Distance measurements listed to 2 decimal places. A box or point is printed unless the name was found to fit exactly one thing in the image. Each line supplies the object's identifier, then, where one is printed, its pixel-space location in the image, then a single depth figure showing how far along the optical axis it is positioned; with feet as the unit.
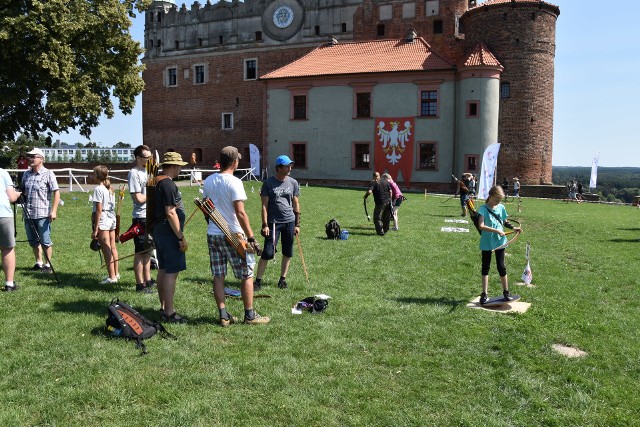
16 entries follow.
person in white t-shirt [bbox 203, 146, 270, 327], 20.76
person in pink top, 52.65
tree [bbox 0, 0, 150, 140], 82.02
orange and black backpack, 19.49
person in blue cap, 27.96
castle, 119.14
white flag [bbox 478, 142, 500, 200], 61.46
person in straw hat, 21.01
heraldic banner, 122.93
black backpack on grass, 46.21
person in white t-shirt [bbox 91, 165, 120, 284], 27.02
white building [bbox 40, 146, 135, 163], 320.37
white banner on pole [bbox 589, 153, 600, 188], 131.43
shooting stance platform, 25.08
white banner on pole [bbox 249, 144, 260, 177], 126.98
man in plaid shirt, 28.81
